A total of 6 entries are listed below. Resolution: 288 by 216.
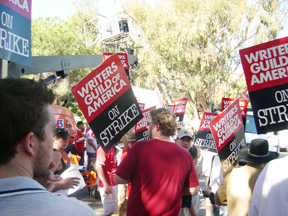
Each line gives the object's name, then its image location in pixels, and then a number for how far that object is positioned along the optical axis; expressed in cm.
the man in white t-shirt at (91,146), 861
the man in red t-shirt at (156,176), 258
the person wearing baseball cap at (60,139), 394
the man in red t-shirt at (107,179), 471
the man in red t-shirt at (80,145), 923
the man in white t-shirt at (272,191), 182
